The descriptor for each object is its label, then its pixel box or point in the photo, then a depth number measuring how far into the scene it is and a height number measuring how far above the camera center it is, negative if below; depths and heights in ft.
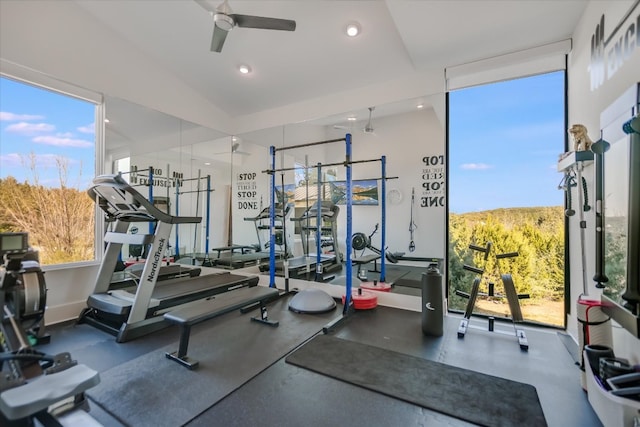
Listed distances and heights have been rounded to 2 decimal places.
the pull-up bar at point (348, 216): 11.89 +0.11
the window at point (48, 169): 10.75 +1.89
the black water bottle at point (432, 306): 10.14 -3.06
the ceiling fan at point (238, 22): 9.12 +6.44
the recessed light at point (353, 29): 11.72 +7.81
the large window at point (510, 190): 11.02 +1.23
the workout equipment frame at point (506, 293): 9.51 -2.65
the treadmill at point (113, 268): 9.86 -2.04
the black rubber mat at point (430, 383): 6.10 -4.04
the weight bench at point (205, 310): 8.06 -2.81
